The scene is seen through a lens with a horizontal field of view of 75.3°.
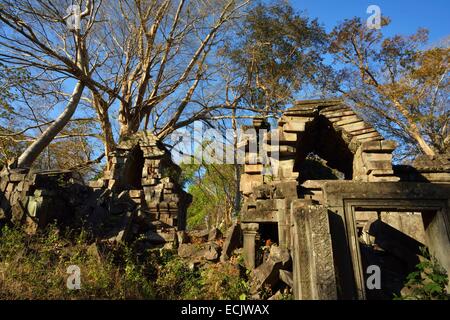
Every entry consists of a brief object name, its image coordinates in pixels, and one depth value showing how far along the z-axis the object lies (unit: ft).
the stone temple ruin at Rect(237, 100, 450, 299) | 13.03
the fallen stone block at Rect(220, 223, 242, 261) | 21.92
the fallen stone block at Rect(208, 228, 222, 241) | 27.55
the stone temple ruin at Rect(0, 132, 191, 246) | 24.76
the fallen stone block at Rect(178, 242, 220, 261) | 21.85
